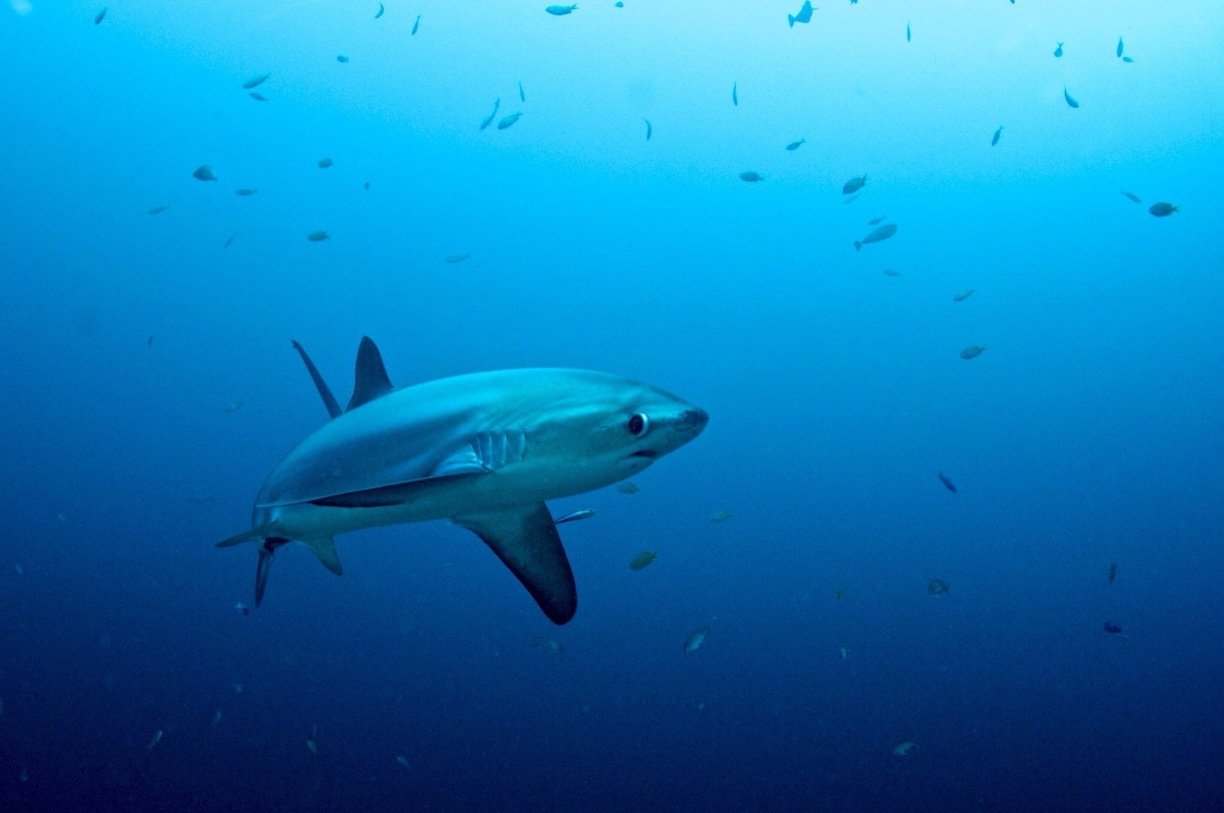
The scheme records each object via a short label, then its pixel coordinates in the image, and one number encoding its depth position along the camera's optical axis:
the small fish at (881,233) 9.73
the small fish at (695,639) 7.23
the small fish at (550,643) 8.01
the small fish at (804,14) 8.48
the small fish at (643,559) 6.65
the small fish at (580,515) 2.93
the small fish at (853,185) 9.84
